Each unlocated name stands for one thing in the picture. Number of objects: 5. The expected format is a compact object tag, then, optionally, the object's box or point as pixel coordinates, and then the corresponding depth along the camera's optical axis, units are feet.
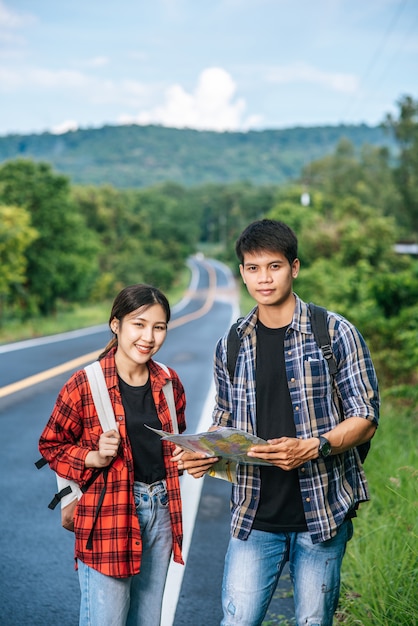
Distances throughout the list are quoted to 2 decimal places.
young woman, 9.49
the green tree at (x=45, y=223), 113.09
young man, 9.48
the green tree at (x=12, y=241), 89.15
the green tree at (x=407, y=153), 172.35
